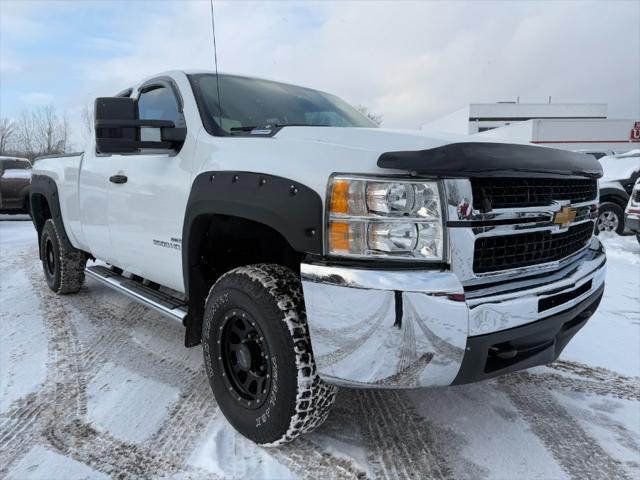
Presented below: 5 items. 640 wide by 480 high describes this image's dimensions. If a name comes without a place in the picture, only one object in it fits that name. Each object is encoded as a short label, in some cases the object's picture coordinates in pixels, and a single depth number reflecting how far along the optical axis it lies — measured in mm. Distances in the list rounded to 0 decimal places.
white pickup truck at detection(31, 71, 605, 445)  1768
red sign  33312
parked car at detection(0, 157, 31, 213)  12094
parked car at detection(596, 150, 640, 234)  9188
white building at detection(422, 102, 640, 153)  29547
